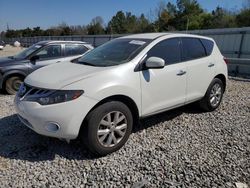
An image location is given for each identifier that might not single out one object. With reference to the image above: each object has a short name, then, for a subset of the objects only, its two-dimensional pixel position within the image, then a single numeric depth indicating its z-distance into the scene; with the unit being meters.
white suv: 2.39
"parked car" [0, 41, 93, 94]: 5.33
